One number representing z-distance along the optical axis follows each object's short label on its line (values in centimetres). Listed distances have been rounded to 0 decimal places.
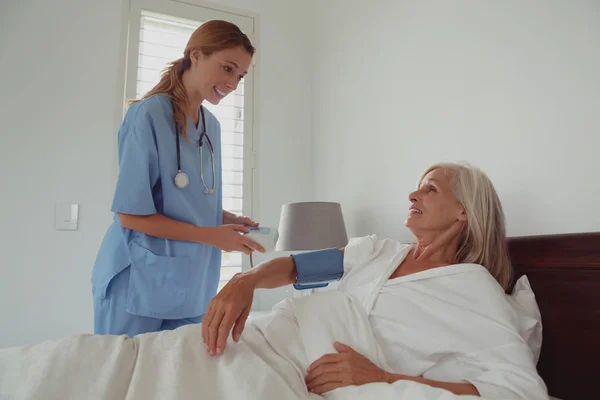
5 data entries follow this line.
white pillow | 95
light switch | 204
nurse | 112
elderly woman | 81
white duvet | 66
